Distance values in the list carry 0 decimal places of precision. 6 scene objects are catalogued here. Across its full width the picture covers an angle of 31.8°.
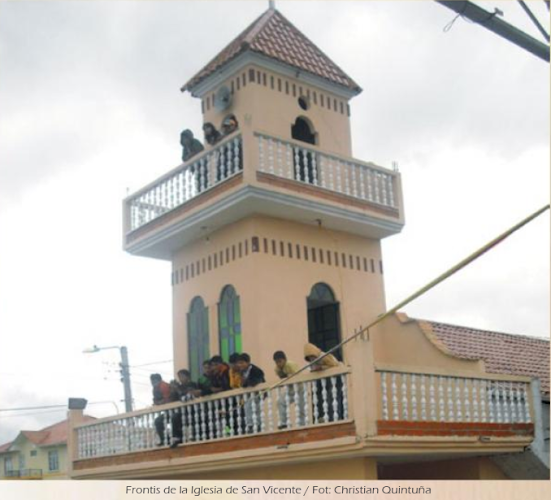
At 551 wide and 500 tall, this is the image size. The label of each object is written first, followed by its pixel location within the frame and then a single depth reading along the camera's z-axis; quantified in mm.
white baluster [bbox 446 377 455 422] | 6895
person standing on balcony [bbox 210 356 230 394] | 7543
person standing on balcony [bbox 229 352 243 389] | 7375
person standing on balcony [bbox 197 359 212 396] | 7600
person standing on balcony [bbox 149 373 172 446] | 8000
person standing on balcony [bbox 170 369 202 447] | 7703
